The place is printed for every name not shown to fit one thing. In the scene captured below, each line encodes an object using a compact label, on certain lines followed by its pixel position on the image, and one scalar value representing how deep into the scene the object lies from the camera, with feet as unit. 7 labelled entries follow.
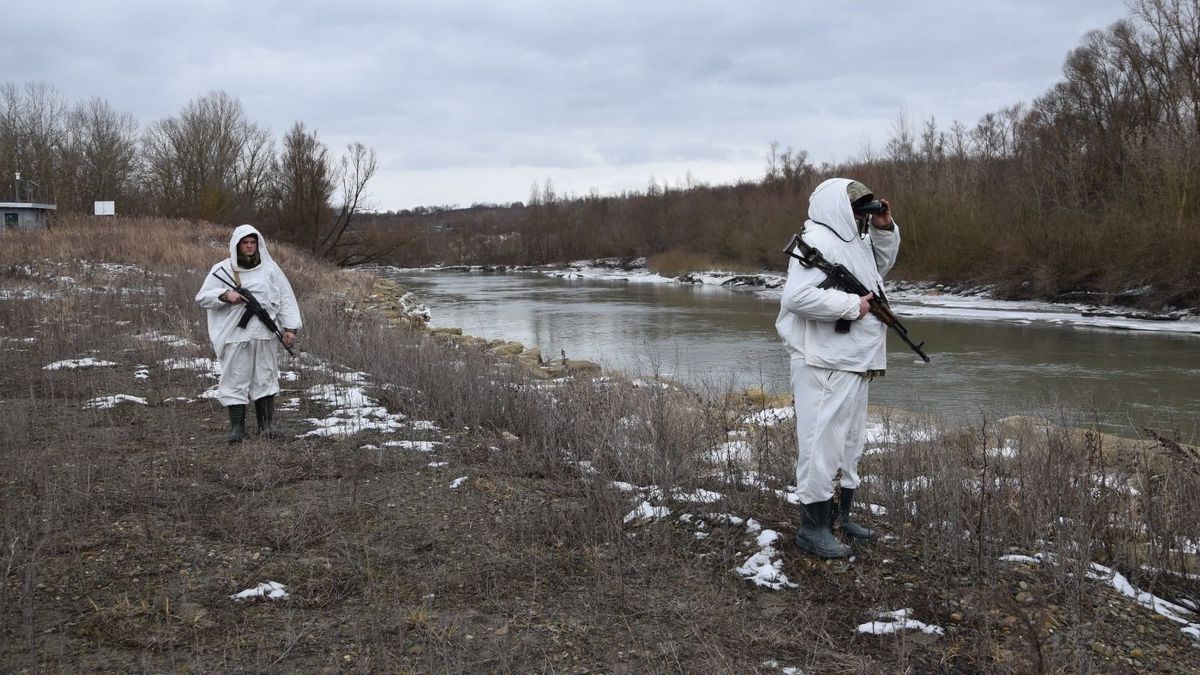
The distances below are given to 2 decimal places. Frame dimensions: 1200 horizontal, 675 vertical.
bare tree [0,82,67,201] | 152.05
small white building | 109.19
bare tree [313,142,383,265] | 129.90
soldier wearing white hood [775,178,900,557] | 13.96
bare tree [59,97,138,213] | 155.84
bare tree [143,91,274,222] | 161.89
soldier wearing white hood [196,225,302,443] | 22.88
